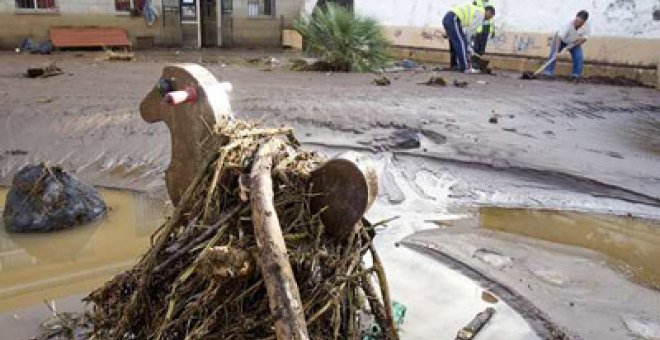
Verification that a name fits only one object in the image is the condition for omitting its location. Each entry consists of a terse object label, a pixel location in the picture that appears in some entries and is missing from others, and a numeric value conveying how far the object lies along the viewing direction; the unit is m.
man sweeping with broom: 11.92
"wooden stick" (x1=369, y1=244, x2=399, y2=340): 2.20
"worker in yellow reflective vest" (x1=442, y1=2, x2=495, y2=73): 12.80
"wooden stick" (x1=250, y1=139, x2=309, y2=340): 1.68
